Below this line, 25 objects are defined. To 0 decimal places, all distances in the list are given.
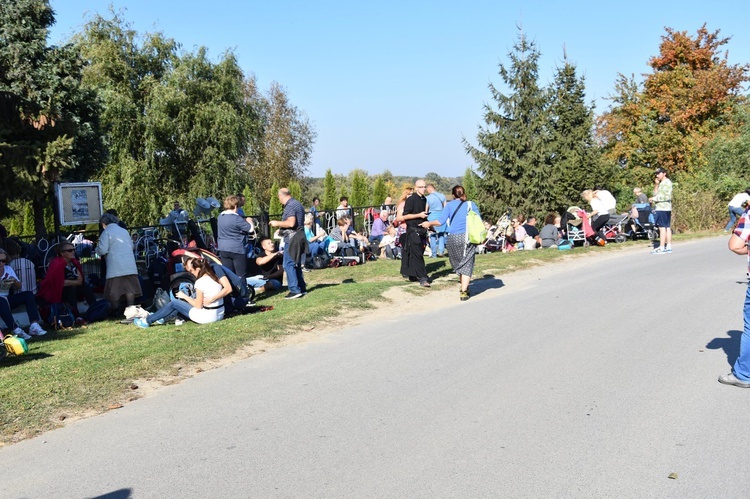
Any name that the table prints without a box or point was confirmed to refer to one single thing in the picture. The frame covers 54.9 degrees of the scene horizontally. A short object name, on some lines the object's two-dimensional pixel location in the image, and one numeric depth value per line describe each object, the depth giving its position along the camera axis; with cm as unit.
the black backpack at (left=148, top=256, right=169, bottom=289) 1305
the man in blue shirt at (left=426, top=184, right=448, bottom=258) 1725
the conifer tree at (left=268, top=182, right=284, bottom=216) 3974
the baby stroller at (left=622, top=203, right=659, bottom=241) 2162
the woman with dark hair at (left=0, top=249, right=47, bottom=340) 1012
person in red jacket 1077
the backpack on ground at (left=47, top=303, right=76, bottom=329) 1081
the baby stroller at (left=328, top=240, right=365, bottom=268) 1747
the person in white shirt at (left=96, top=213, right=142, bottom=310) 1150
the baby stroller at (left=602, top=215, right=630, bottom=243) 2139
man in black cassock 1353
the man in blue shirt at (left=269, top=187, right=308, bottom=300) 1214
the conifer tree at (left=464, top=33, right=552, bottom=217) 2656
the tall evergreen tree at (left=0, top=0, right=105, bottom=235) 1074
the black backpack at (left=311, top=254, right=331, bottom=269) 1716
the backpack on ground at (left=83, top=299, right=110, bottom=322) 1128
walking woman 1211
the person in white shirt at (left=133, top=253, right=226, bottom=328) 1020
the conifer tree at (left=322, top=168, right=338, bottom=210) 4500
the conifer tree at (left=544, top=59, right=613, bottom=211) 2636
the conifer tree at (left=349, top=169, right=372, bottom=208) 4550
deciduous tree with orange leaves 3584
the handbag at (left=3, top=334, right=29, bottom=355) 808
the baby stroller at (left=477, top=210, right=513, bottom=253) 2131
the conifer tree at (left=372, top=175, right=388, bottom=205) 4533
